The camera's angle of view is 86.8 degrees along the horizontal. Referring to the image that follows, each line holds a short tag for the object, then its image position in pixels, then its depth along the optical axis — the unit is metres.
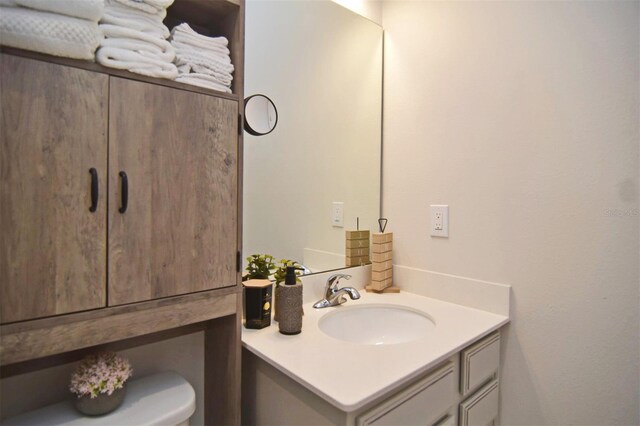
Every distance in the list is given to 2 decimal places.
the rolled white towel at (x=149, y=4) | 0.77
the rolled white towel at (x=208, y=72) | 0.88
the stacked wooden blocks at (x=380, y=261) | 1.51
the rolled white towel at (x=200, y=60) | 0.88
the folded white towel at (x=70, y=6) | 0.64
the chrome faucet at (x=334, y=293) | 1.30
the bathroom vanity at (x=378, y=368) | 0.80
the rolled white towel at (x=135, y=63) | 0.74
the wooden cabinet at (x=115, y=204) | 0.66
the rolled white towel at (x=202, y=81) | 0.87
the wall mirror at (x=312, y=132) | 1.28
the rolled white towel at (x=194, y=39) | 0.88
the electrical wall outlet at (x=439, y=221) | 1.42
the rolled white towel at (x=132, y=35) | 0.75
